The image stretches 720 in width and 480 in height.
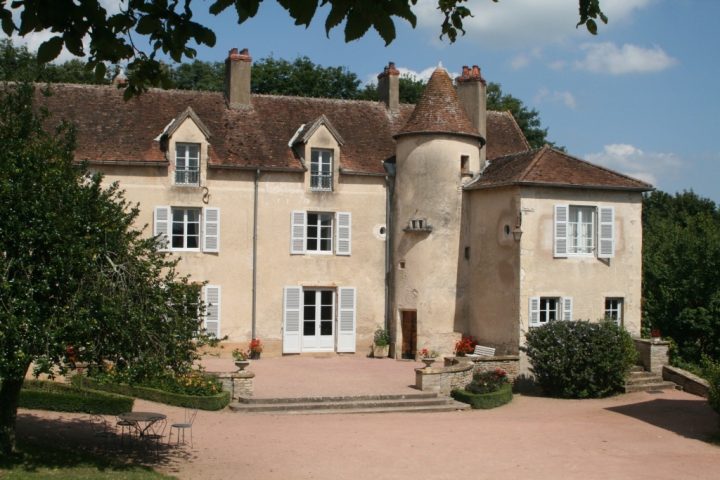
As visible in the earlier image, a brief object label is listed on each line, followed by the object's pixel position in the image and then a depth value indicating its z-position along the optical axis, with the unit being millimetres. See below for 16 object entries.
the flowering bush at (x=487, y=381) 20688
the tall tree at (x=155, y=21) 5016
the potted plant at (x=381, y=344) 26834
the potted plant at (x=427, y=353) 25488
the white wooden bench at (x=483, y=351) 24188
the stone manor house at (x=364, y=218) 24188
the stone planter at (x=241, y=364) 19859
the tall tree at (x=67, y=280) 11680
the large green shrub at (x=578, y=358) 20969
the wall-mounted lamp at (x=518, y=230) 23588
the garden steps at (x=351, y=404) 19047
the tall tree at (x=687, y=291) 23922
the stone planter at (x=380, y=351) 26844
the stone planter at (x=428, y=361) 20859
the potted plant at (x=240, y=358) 19875
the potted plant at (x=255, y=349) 25641
